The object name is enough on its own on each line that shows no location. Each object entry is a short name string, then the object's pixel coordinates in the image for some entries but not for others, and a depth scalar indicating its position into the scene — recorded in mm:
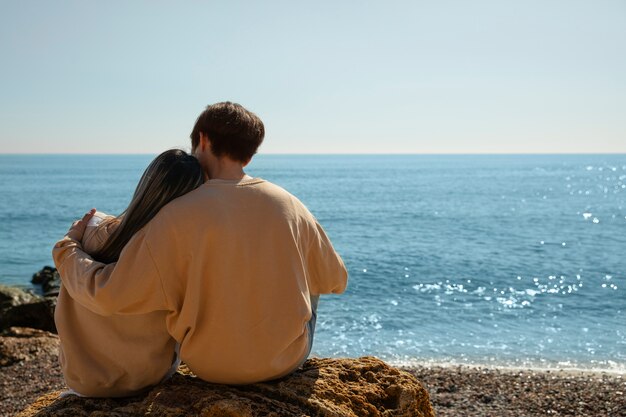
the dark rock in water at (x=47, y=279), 18516
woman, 3113
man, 3021
